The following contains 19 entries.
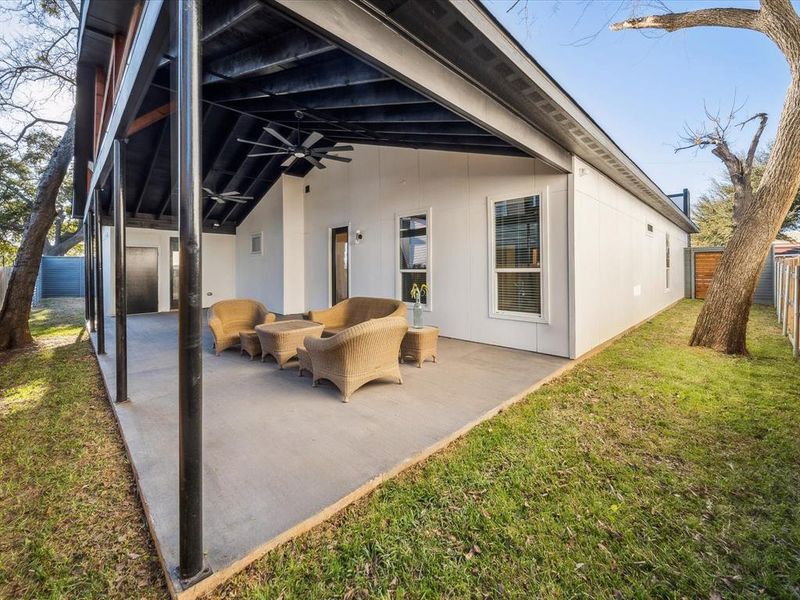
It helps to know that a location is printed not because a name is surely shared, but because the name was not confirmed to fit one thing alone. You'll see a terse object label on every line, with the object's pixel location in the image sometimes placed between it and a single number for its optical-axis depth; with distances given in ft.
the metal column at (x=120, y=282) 11.44
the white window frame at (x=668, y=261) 37.33
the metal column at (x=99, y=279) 16.43
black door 34.83
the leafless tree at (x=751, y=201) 15.76
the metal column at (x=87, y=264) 25.91
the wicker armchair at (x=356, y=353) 11.27
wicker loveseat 17.42
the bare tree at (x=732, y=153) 42.86
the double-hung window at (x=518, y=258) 17.70
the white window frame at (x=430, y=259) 21.81
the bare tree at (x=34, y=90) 19.86
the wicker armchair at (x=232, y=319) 17.61
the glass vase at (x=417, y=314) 16.15
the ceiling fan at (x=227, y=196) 25.14
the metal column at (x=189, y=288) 4.64
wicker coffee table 15.08
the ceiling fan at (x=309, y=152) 19.93
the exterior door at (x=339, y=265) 28.89
